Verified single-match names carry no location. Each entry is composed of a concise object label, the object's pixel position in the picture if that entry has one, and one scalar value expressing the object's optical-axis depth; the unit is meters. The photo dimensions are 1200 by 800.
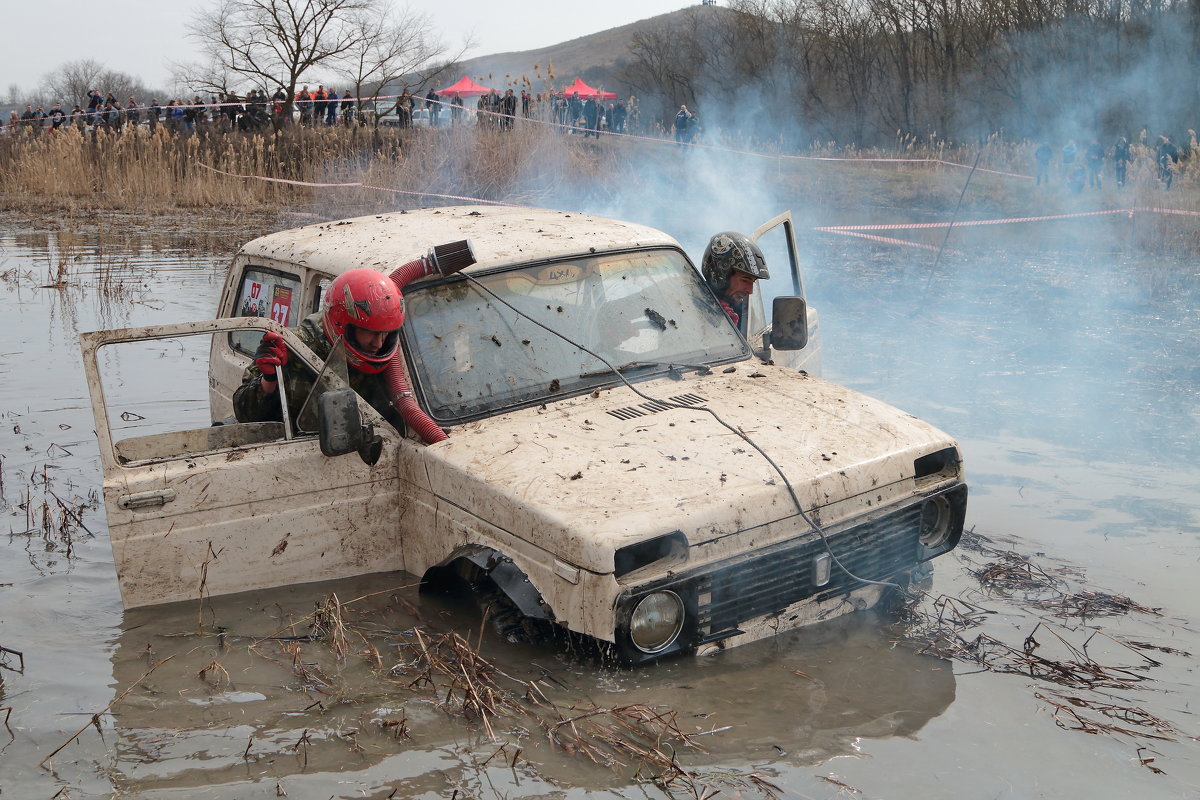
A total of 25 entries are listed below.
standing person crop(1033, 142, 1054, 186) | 20.98
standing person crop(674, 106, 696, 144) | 27.42
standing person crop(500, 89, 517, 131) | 21.70
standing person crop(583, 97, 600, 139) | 32.59
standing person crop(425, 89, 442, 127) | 30.44
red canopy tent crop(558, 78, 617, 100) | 36.31
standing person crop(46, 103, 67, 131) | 29.59
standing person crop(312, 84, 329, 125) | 29.25
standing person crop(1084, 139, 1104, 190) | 20.17
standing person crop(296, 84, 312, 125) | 28.85
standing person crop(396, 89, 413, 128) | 27.12
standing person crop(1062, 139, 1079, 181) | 20.42
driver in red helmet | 4.61
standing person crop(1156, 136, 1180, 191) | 18.42
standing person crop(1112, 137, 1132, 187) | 19.75
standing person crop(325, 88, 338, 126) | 28.41
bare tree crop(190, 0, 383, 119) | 29.91
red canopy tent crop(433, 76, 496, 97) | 43.34
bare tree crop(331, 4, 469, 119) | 30.34
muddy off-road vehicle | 4.07
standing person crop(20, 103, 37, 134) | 25.96
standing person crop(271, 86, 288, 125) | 28.61
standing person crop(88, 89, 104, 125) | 30.25
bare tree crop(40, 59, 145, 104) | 83.38
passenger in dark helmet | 6.30
